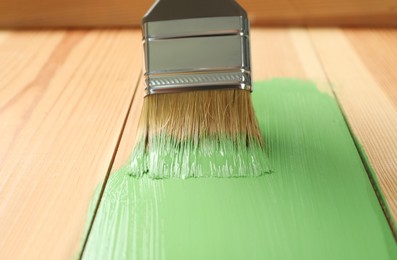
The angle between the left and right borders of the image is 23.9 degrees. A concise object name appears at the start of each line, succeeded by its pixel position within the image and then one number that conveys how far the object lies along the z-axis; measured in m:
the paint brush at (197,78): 0.44
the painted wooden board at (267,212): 0.38
